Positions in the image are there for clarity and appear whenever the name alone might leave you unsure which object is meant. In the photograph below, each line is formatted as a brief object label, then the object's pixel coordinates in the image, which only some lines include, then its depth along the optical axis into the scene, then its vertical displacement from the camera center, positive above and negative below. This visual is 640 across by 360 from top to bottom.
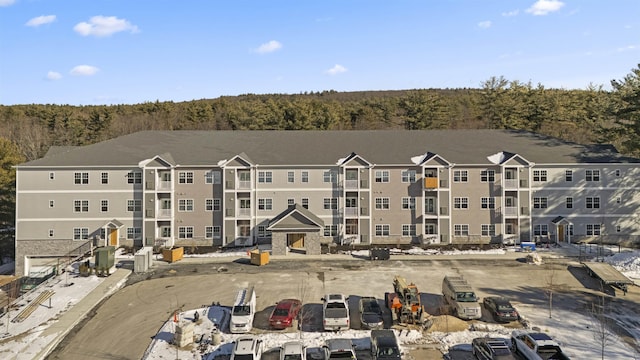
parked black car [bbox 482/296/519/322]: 24.66 -7.67
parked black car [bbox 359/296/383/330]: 24.00 -7.78
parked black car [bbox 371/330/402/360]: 19.72 -7.90
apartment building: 44.53 -1.23
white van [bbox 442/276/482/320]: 24.88 -7.17
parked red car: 24.23 -7.79
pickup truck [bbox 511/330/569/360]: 19.31 -7.92
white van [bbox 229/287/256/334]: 23.74 -7.57
